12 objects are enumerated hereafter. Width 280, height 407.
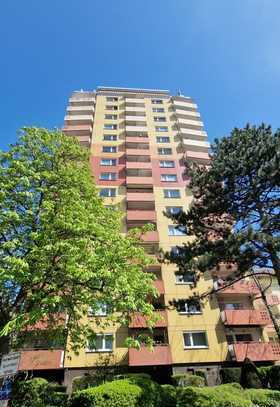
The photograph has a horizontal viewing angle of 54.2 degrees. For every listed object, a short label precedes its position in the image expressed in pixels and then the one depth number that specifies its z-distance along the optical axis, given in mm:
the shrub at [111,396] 8812
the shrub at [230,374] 19306
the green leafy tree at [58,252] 9836
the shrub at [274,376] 17891
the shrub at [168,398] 10104
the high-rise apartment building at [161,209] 21125
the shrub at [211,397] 9898
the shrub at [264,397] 10586
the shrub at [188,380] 18016
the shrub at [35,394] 12062
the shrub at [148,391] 9354
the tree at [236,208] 13000
